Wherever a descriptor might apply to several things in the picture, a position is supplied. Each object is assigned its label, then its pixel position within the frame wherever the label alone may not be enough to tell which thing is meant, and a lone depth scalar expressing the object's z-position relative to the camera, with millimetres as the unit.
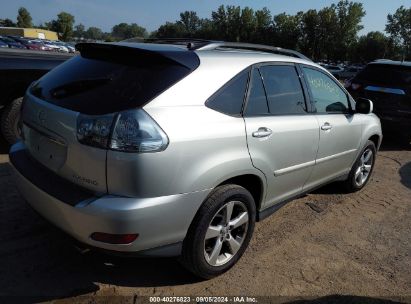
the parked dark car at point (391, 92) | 7977
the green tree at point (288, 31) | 82125
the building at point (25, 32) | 69769
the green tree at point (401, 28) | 73688
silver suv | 2537
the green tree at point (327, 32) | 76625
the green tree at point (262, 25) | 89125
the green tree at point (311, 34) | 78438
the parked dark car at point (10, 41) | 31258
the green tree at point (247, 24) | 92312
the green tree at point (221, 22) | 96750
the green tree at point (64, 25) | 102938
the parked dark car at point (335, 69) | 40594
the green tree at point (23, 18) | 101750
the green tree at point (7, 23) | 111212
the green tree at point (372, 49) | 73688
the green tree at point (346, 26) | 76000
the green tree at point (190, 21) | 121188
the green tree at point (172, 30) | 117462
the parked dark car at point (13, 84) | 5434
